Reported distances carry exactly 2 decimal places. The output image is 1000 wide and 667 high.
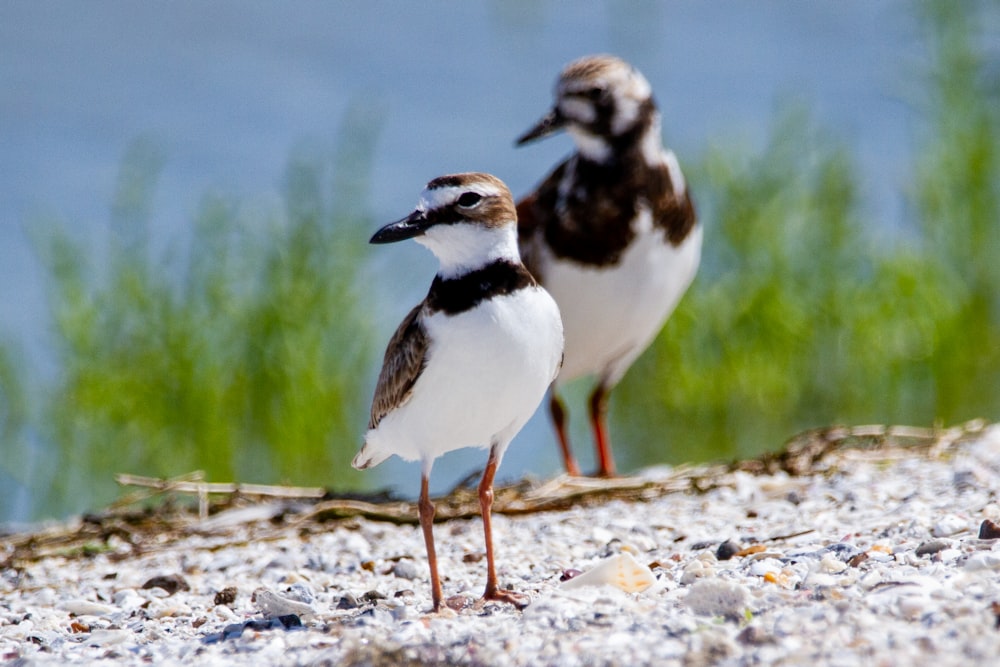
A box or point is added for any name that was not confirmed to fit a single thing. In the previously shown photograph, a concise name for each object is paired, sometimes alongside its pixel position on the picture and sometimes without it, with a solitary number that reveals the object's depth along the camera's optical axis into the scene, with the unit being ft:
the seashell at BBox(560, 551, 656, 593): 22.62
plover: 22.58
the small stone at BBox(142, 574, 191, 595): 27.55
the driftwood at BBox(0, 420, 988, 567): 32.53
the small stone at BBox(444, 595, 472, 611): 23.77
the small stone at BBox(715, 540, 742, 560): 25.90
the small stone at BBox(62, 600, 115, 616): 25.91
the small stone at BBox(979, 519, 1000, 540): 23.67
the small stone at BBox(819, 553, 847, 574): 22.39
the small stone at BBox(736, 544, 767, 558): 25.77
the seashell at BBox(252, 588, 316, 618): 23.00
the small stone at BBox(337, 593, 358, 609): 24.54
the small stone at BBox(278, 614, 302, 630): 22.67
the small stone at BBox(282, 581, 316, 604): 24.95
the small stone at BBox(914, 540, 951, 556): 23.11
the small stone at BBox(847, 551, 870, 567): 22.95
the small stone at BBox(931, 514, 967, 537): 24.62
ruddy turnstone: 36.81
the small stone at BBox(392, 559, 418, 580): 27.81
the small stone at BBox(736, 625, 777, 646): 17.57
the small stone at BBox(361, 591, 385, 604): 25.00
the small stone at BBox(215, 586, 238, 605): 25.98
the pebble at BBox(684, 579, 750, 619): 19.43
